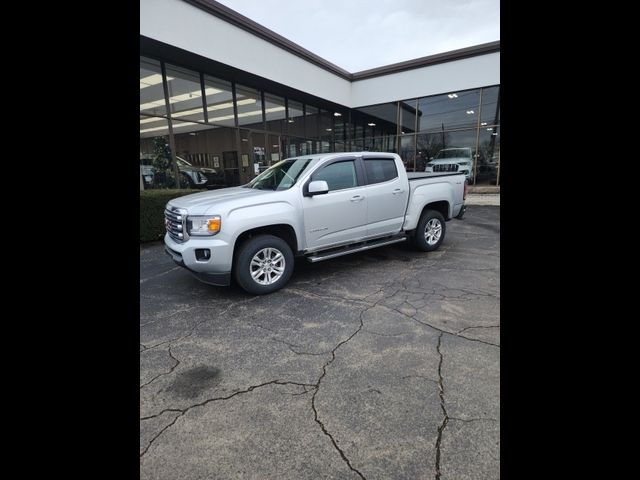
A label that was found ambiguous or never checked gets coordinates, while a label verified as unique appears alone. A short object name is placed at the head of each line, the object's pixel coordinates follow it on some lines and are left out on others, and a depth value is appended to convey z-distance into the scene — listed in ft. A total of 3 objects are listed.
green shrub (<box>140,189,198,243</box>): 23.75
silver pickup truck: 13.50
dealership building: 30.12
